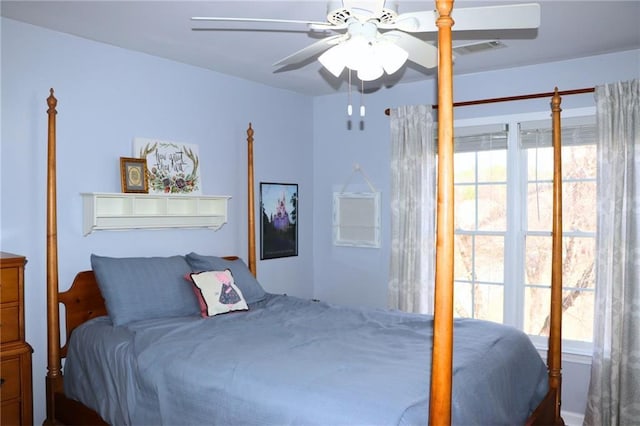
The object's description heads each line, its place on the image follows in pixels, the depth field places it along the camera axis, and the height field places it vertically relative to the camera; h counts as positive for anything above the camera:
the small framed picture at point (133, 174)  3.36 +0.20
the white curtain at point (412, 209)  4.18 -0.03
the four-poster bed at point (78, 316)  2.79 -0.68
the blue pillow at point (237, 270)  3.51 -0.47
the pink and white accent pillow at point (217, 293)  3.16 -0.56
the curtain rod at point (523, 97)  3.62 +0.82
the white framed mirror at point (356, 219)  4.66 -0.13
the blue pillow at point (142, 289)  2.97 -0.51
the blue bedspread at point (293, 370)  1.93 -0.71
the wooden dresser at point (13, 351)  2.58 -0.75
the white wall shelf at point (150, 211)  3.20 -0.04
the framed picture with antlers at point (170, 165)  3.55 +0.29
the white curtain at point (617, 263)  3.35 -0.39
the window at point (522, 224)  3.78 -0.15
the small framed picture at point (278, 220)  4.50 -0.14
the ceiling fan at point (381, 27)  1.94 +0.72
